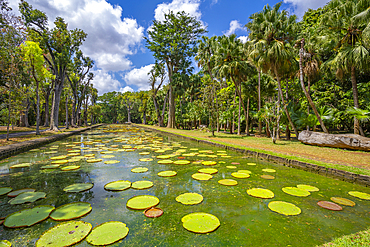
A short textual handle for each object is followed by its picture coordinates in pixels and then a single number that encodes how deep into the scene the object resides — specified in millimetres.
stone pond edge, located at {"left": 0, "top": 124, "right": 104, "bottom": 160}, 6450
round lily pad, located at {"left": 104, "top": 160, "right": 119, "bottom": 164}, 5802
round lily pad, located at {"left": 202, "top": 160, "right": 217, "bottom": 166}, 5625
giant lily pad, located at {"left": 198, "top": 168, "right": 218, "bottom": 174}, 4767
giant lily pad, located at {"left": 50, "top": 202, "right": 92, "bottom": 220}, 2427
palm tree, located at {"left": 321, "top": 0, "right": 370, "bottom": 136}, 9062
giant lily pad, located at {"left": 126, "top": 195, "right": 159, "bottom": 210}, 2797
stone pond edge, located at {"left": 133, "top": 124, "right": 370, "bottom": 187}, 4074
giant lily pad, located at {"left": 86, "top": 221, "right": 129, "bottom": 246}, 1949
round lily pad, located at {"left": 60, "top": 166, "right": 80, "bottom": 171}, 4870
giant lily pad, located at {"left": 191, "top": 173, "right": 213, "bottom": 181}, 4246
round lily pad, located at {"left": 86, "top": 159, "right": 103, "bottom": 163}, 5840
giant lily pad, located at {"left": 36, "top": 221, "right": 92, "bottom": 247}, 1886
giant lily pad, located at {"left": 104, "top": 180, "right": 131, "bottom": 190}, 3606
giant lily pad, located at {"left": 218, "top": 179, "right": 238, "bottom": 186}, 3923
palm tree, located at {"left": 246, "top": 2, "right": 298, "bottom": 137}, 11289
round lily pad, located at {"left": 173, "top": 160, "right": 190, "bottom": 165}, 5699
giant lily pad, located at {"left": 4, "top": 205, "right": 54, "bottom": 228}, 2248
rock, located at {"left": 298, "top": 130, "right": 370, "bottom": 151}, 7495
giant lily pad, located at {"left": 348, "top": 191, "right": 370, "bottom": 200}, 3281
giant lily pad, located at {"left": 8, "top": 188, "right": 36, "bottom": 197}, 3157
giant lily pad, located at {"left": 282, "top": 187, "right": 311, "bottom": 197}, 3396
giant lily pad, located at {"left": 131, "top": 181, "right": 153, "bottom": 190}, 3664
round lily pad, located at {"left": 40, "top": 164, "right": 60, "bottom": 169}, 5074
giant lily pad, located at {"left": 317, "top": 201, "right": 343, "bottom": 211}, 2820
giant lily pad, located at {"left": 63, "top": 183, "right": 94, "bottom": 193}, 3456
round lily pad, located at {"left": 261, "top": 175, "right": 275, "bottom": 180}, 4430
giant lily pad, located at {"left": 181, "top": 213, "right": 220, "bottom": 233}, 2227
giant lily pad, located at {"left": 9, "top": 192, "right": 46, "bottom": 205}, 2905
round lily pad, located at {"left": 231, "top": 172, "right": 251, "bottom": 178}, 4408
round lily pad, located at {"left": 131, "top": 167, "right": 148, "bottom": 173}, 4828
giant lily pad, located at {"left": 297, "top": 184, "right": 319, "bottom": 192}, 3661
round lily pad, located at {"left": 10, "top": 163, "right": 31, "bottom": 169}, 5133
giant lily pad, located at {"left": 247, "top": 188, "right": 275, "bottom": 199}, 3258
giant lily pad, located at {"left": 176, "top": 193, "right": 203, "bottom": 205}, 3020
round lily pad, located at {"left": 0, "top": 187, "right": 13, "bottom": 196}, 3259
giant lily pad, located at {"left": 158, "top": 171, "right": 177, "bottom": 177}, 4547
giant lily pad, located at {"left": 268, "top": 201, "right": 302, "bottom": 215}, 2695
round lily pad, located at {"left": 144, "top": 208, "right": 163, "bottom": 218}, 2572
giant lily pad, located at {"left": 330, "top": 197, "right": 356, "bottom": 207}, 2996
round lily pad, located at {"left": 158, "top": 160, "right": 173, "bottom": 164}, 5789
